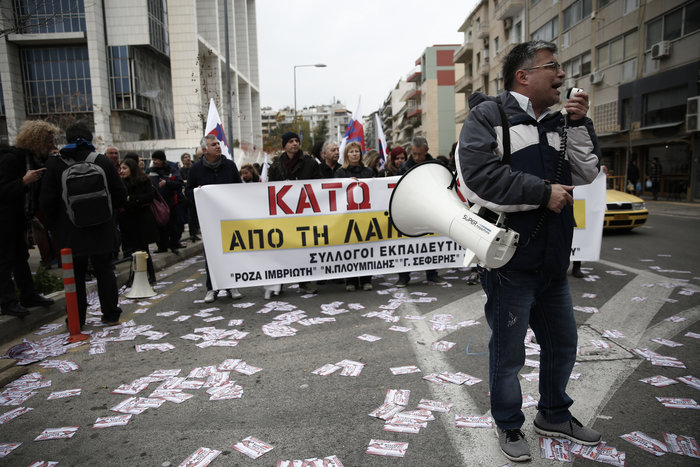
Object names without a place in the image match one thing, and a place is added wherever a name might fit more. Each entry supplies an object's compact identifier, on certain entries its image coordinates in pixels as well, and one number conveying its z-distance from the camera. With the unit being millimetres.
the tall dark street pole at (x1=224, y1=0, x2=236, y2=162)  16062
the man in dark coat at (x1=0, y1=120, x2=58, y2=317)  4840
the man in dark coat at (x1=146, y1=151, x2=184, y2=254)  9359
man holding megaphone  2186
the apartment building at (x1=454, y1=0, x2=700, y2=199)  21047
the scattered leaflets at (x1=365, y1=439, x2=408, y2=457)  2496
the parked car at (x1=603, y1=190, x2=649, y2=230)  10539
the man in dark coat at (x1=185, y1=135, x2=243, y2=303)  6160
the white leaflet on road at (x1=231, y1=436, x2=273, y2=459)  2553
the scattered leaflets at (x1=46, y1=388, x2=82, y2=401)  3419
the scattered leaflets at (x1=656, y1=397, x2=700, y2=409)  2879
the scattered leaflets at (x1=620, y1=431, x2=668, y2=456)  2436
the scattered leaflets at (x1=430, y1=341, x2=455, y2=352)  3982
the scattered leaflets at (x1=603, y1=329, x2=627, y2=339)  4144
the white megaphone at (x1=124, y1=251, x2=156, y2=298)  6254
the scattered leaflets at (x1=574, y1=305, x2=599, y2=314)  4945
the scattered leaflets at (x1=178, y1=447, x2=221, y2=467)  2475
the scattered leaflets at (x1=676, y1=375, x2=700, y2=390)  3153
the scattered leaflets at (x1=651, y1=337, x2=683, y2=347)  3889
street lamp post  39672
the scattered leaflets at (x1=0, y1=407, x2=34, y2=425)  3111
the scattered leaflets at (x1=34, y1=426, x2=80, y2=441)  2844
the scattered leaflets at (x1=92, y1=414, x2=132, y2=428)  2955
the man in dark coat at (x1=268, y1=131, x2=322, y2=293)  6551
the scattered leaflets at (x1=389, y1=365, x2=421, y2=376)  3525
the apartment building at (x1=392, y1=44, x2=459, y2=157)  69875
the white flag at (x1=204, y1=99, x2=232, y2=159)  8039
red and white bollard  4660
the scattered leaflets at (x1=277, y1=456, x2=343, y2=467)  2416
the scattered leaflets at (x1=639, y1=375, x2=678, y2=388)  3176
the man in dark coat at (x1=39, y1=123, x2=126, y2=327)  4742
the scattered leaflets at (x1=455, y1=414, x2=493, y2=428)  2755
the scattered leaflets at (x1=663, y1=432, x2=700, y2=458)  2402
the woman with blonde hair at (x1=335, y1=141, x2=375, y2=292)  6543
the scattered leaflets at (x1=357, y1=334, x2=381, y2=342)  4288
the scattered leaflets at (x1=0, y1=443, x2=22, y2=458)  2691
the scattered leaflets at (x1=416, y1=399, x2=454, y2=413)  2951
